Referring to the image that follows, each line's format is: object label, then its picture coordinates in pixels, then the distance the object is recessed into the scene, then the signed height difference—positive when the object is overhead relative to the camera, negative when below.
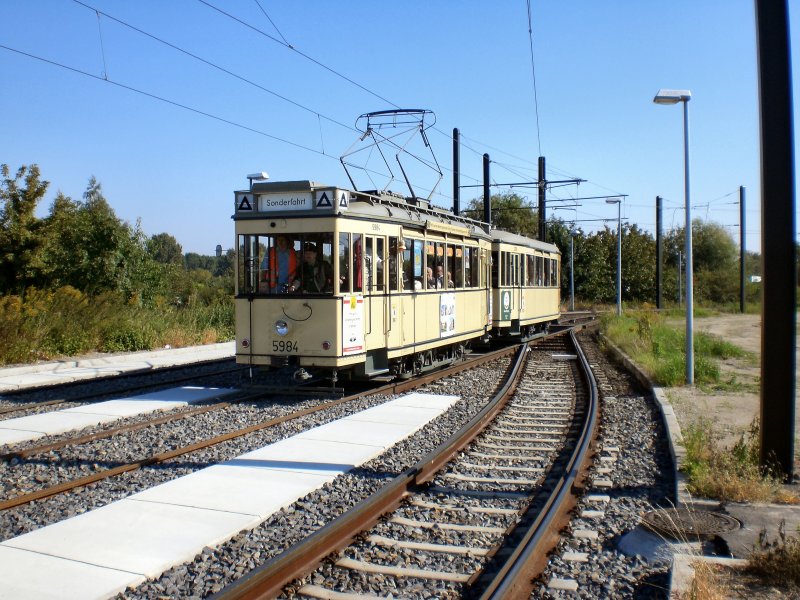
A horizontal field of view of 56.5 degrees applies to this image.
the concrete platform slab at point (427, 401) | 11.95 -1.77
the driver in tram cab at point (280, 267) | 12.51 +0.49
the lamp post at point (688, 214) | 13.79 +1.44
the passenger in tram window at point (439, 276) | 15.77 +0.36
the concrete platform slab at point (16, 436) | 9.10 -1.71
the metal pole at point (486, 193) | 32.83 +4.49
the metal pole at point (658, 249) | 48.81 +2.76
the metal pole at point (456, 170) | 32.03 +5.35
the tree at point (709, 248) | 74.54 +4.15
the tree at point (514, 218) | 68.02 +6.87
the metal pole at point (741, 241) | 46.33 +3.00
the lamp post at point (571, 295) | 50.25 -0.24
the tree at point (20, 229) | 22.52 +2.17
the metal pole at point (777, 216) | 6.77 +0.66
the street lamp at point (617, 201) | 33.99 +4.11
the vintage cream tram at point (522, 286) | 21.62 +0.21
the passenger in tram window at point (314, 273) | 12.21 +0.37
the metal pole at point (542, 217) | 36.48 +3.77
